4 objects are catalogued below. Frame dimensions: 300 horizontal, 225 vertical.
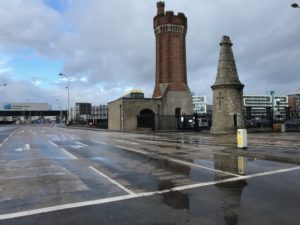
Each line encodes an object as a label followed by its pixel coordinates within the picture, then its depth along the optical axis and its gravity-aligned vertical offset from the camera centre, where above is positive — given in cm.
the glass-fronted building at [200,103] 10997 +676
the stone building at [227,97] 2569 +211
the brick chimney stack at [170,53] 3846 +1021
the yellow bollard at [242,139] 1284 -118
